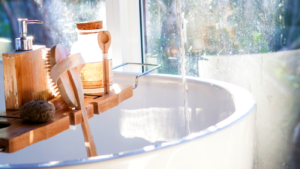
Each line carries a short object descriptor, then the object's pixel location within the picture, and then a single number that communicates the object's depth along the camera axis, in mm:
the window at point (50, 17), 1477
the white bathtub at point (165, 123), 554
